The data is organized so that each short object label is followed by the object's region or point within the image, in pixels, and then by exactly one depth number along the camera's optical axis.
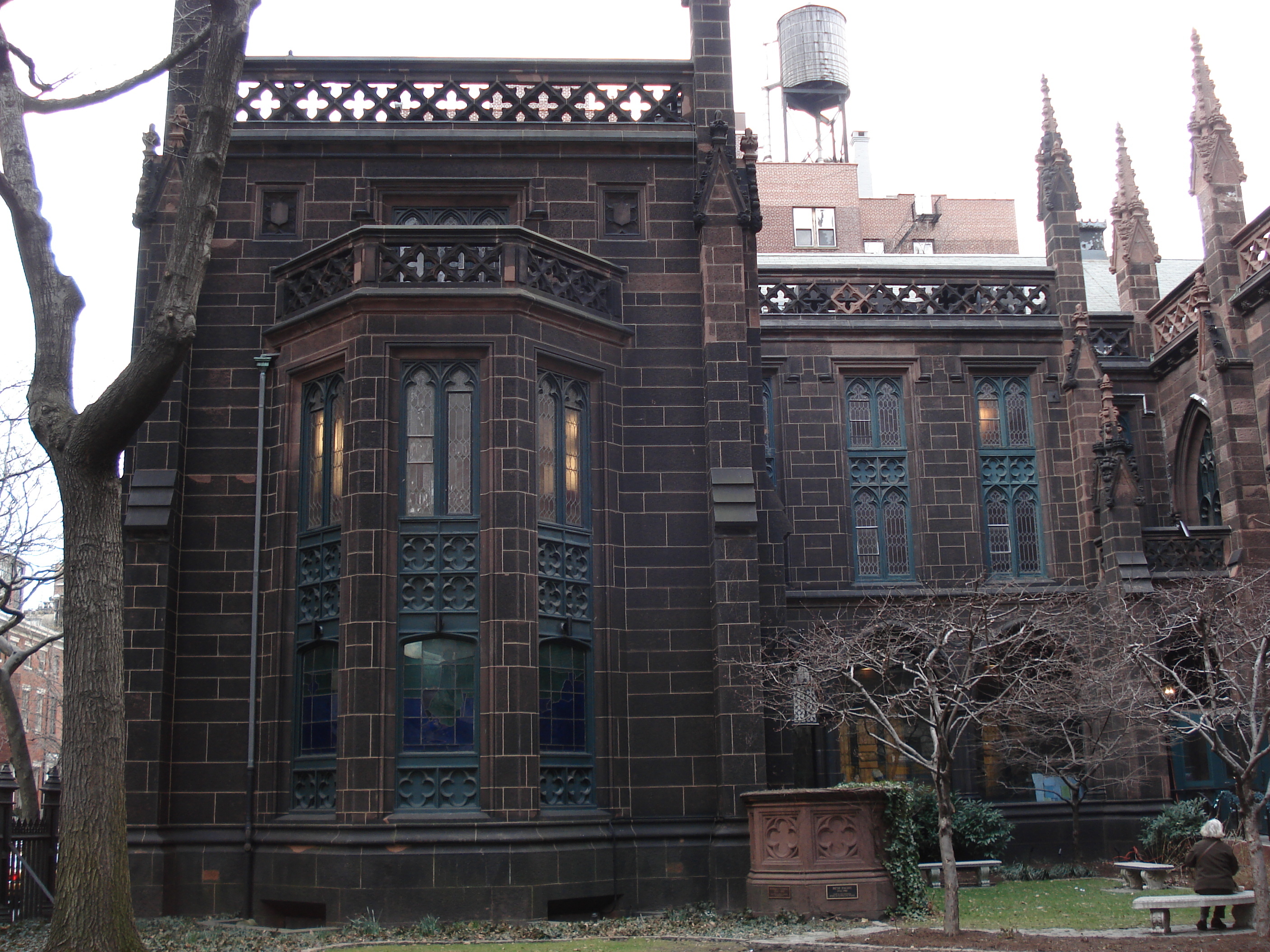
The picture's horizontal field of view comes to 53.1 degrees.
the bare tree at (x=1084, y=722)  21.64
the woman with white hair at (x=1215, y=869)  14.86
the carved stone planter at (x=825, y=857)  15.77
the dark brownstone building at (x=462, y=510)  16.84
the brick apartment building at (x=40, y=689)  64.62
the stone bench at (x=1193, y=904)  14.42
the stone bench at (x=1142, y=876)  19.17
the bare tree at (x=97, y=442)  12.05
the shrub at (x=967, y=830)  22.09
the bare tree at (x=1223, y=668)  13.90
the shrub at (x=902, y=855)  16.06
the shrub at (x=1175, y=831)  21.70
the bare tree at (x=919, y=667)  14.59
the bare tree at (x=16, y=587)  24.83
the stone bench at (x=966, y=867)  21.00
